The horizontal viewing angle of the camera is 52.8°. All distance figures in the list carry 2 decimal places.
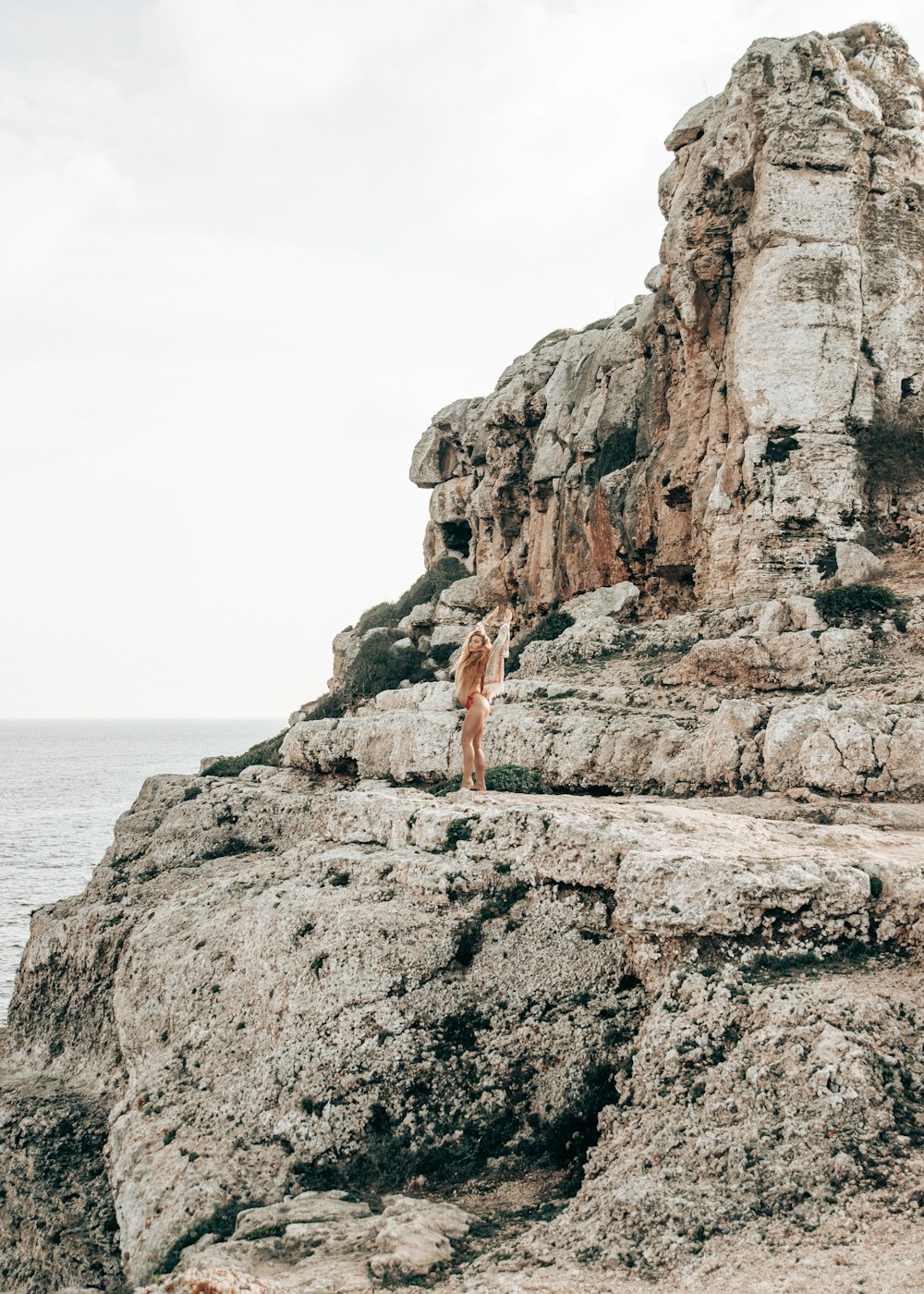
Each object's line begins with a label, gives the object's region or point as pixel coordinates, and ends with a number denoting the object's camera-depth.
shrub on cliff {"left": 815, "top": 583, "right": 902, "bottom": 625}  19.50
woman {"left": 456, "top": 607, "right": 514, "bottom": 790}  13.73
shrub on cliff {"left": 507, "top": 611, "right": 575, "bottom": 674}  29.33
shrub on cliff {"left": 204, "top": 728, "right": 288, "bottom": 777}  25.81
